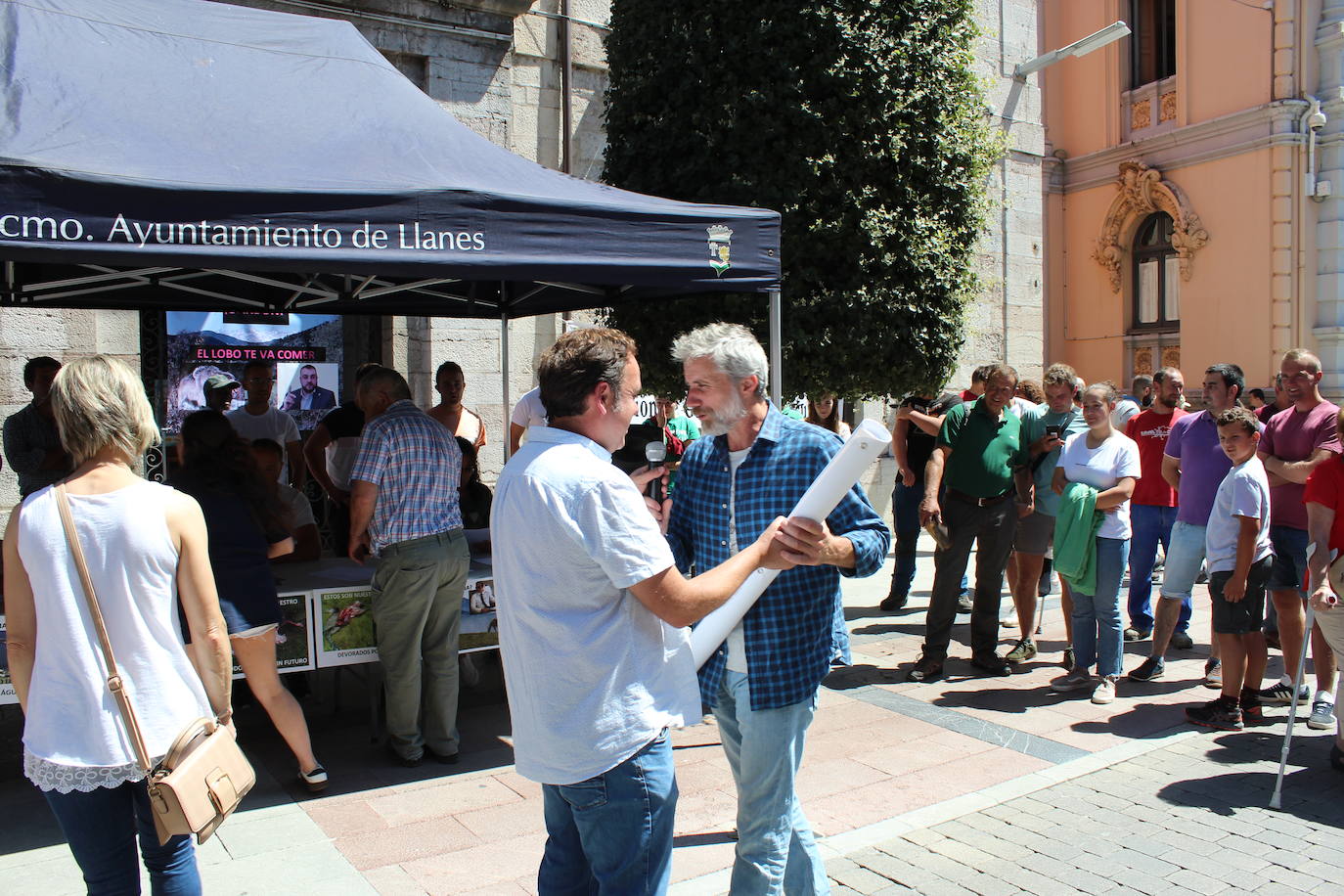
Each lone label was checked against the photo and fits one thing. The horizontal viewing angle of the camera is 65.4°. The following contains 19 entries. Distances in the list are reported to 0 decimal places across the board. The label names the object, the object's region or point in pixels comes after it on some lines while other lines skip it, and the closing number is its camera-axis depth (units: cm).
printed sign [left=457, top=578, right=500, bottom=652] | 523
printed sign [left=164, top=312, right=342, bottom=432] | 872
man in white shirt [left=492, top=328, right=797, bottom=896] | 227
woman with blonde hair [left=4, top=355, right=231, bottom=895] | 251
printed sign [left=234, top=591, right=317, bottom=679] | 488
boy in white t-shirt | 539
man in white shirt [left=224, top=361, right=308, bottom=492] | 722
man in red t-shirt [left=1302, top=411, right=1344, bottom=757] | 458
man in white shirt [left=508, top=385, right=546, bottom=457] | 667
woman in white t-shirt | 589
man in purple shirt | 621
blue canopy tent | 388
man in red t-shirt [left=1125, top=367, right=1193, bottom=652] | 737
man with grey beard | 289
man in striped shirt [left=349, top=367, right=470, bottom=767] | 470
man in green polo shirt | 633
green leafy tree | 672
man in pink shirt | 550
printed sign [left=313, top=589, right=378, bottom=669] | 494
